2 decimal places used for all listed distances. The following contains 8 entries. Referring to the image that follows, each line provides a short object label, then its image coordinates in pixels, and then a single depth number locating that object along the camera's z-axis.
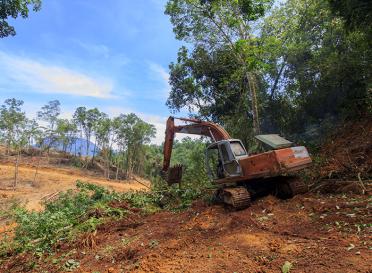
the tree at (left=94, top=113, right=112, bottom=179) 47.56
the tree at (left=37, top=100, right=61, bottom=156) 38.39
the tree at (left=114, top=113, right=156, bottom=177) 45.89
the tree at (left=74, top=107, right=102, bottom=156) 47.16
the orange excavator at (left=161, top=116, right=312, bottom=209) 8.44
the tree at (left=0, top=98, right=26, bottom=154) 32.66
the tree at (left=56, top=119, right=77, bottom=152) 41.78
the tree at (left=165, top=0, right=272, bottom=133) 15.03
